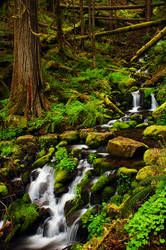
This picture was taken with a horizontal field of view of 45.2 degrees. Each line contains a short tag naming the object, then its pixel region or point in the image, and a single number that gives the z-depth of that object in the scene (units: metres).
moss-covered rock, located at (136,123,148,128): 8.05
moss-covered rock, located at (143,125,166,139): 6.46
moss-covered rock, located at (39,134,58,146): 7.40
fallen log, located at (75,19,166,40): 14.80
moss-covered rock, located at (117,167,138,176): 4.64
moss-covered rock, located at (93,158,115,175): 5.27
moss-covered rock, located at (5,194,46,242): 5.01
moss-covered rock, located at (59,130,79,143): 7.43
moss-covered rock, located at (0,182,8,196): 5.48
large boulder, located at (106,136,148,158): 5.52
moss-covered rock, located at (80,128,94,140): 7.51
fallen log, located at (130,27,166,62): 13.74
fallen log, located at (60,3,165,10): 16.08
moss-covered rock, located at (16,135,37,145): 7.46
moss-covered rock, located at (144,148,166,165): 4.55
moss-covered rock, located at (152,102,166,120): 7.78
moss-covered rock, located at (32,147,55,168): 6.40
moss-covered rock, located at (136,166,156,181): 4.07
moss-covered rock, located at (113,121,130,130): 8.21
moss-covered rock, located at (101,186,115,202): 4.57
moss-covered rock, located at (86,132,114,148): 6.82
